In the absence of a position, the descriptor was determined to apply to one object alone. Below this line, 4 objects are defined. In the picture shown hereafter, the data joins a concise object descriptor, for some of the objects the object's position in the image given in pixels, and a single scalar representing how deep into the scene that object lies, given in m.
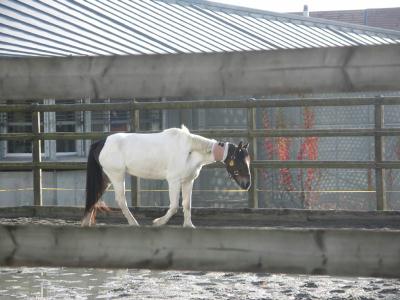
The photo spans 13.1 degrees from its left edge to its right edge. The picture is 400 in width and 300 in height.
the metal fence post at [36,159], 17.18
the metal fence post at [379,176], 17.17
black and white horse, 14.58
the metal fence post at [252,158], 17.67
